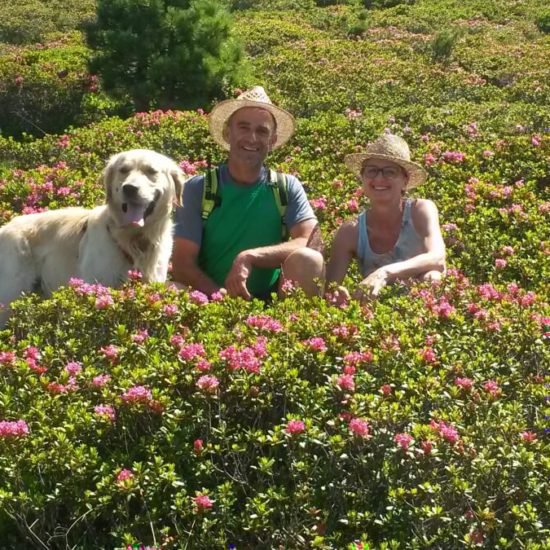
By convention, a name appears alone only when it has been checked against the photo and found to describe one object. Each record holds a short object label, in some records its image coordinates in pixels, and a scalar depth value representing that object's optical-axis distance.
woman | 5.05
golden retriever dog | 5.10
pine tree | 14.93
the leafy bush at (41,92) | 17.27
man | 5.29
